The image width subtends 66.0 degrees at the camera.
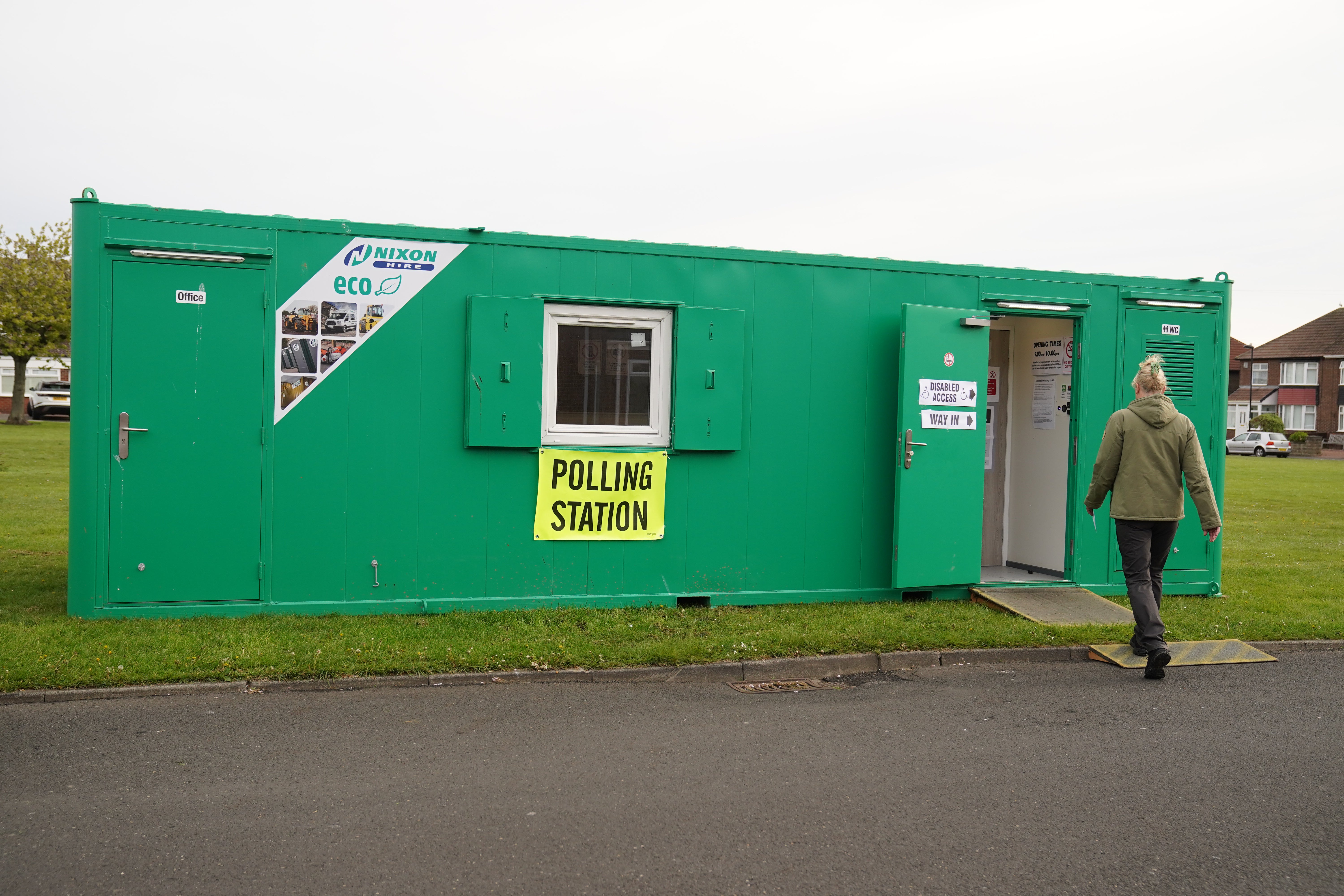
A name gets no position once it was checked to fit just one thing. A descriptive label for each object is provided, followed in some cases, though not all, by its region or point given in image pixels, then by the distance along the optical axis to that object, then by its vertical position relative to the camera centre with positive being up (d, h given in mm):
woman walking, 6906 -391
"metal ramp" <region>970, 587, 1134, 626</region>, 8164 -1469
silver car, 51562 -507
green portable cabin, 7379 -14
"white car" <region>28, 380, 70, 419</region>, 47094 -190
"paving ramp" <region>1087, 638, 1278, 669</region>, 7188 -1571
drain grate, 6418 -1679
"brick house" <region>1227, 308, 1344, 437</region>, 67688 +3720
